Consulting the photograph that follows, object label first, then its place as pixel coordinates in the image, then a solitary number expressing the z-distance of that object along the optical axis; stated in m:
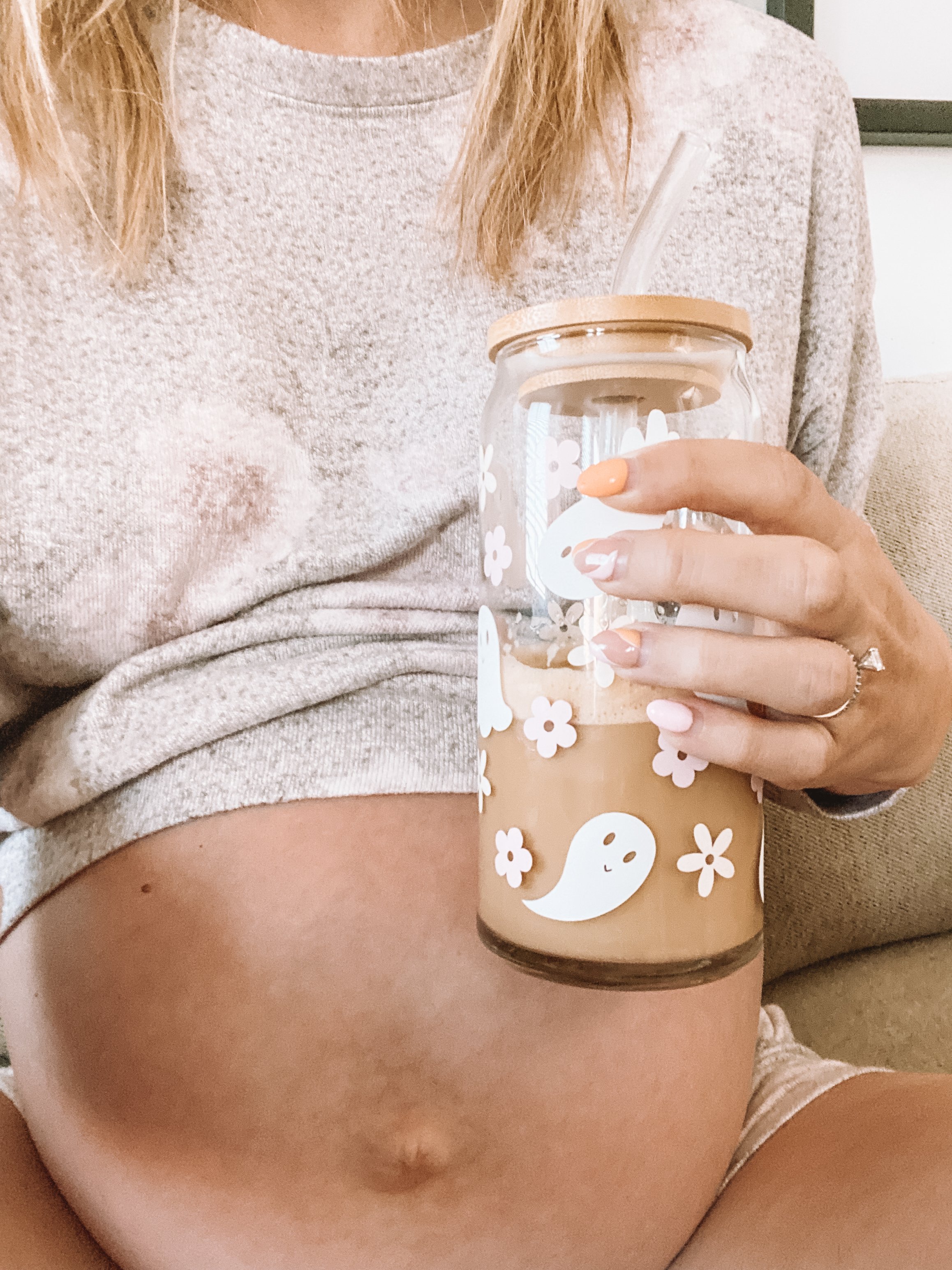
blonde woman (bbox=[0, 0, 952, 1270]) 0.55
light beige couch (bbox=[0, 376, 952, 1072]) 0.97
